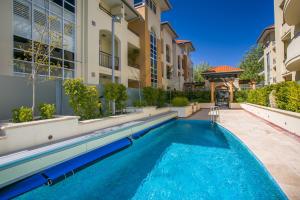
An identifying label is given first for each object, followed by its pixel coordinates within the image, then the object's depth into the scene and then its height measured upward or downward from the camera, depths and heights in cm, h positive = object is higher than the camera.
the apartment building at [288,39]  1121 +554
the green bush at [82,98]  761 +4
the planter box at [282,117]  777 -108
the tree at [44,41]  885 +287
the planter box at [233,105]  2425 -92
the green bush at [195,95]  2611 +50
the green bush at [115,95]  1005 +22
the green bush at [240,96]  2512 +32
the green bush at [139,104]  1341 -41
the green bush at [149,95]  1529 +31
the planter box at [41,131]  489 -108
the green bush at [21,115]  571 -51
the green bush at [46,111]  649 -44
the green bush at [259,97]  1421 +13
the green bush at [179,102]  1731 -35
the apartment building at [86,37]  858 +423
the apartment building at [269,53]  2405 +651
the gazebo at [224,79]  2433 +269
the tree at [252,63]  5184 +1076
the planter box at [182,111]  1647 -116
